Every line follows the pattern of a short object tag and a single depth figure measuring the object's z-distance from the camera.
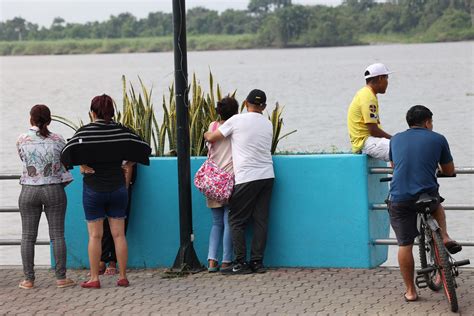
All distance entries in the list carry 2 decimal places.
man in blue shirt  11.85
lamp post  14.12
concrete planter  13.97
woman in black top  13.07
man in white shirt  13.72
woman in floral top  13.28
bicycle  11.63
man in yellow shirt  13.70
